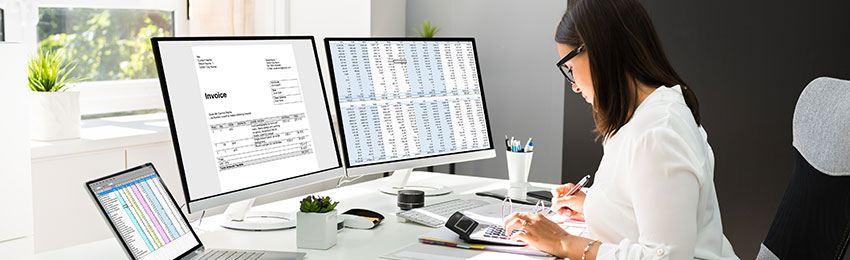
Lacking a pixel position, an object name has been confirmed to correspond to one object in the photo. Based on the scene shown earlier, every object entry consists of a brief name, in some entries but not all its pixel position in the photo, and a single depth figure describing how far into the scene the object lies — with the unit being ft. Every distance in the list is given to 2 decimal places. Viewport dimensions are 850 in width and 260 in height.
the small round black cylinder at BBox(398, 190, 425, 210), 6.94
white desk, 5.36
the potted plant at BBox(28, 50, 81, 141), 8.11
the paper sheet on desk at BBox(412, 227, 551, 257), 5.51
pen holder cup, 7.75
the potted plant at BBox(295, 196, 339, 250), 5.45
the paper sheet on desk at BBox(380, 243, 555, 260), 5.35
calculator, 5.65
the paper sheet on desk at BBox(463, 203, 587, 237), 6.19
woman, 4.60
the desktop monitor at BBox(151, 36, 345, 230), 5.38
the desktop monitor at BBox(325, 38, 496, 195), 6.98
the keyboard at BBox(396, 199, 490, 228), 6.42
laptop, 4.39
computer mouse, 6.18
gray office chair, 4.59
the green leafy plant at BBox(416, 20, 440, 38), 11.66
